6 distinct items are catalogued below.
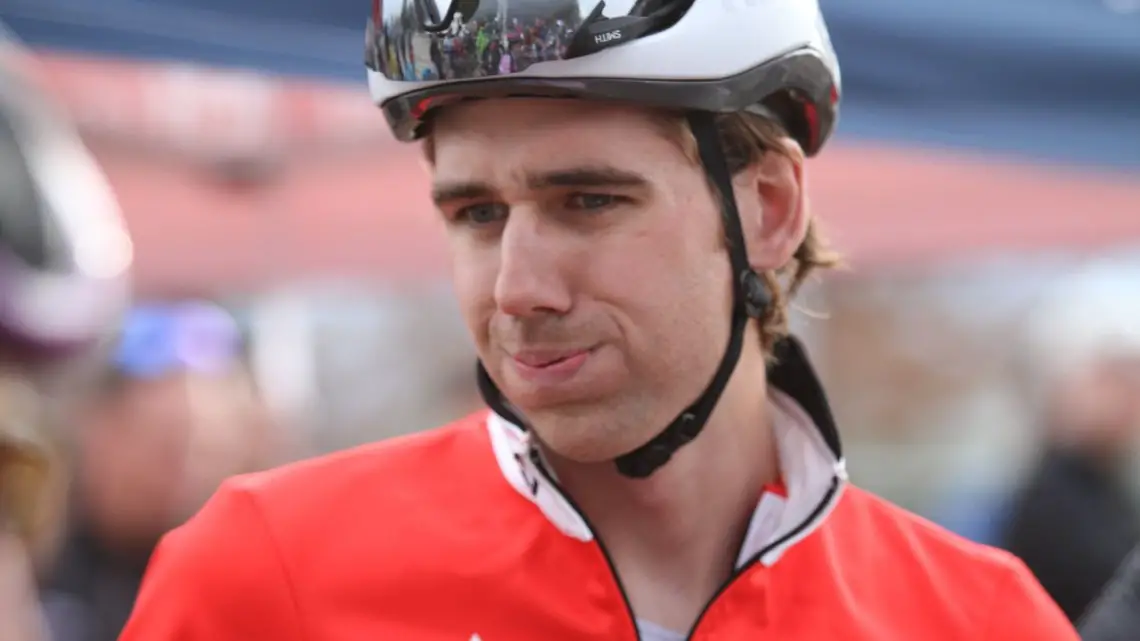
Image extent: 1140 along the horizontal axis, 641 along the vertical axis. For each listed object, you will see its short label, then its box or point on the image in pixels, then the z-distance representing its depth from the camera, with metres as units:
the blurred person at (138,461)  6.58
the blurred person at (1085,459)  8.27
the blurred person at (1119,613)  4.85
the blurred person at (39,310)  2.86
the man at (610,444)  3.92
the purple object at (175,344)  7.01
